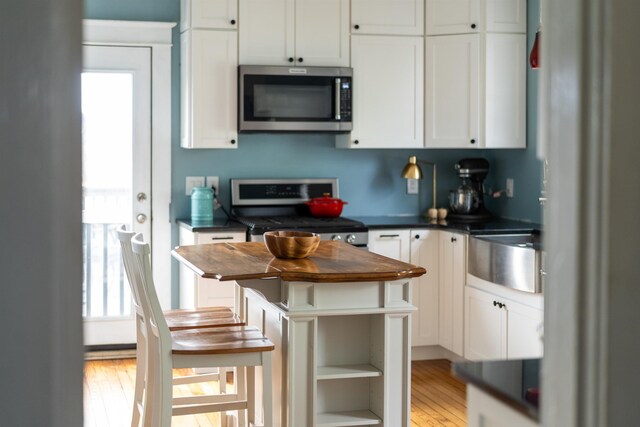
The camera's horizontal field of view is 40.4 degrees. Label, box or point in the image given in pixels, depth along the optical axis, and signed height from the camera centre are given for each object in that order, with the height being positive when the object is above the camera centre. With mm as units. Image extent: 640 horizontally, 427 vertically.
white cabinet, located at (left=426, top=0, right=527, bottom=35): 5199 +1025
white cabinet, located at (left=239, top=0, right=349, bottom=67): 5090 +907
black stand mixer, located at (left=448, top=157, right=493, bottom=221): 5555 -59
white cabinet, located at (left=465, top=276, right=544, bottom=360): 4371 -737
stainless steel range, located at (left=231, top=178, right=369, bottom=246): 5280 -89
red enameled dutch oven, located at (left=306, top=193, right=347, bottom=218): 5355 -135
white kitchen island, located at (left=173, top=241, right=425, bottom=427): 3184 -561
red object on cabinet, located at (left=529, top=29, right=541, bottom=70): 4015 +601
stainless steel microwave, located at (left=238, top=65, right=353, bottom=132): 5059 +511
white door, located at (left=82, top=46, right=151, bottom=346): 5309 +61
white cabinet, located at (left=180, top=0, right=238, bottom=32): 5012 +985
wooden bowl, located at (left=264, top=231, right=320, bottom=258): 3451 -239
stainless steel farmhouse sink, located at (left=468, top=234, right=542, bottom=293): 4297 -386
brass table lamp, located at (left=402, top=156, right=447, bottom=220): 5543 +73
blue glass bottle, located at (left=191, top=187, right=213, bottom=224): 5191 -129
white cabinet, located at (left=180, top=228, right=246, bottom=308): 4902 -578
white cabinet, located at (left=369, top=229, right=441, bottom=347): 5148 -449
